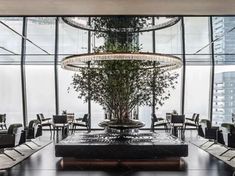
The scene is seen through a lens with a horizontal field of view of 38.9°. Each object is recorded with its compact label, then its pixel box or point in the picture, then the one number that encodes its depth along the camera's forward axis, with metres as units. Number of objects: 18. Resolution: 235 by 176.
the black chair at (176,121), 11.30
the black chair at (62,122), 11.29
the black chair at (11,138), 6.76
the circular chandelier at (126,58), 6.93
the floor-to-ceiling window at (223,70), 14.06
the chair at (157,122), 12.50
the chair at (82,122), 12.26
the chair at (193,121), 12.09
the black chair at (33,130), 8.92
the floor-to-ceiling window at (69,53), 14.34
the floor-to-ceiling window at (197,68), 14.17
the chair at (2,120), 12.64
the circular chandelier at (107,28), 9.56
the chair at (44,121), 12.26
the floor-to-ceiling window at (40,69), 14.14
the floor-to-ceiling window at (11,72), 13.98
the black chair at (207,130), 8.63
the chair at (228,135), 7.08
